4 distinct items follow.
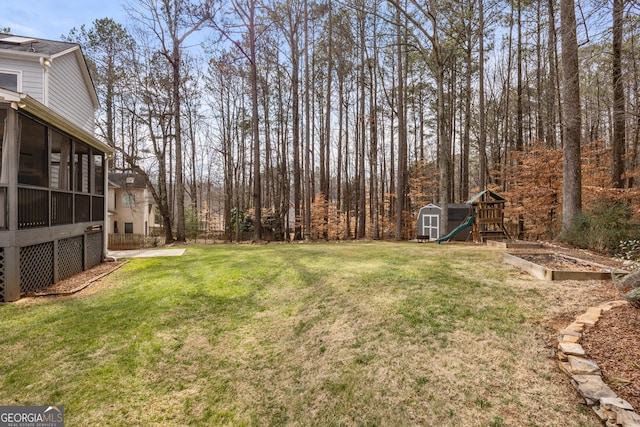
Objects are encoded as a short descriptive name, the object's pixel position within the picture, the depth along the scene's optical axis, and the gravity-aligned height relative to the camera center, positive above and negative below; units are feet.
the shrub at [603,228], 21.42 -1.01
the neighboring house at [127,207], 72.90 +2.77
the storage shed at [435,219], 56.49 -0.57
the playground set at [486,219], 36.58 -0.41
